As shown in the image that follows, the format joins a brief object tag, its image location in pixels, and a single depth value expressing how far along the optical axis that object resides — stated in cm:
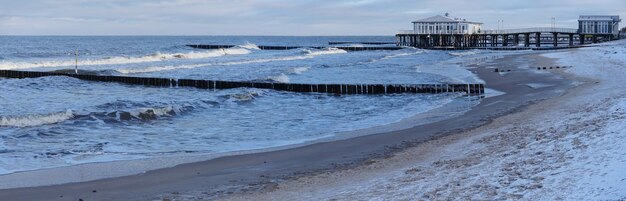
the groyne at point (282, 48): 9446
